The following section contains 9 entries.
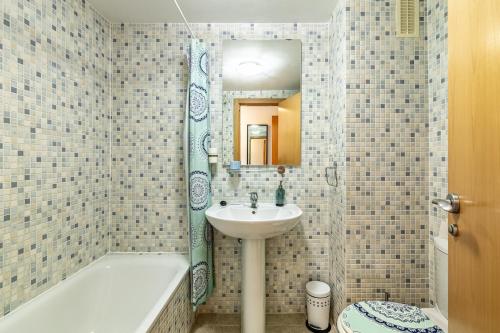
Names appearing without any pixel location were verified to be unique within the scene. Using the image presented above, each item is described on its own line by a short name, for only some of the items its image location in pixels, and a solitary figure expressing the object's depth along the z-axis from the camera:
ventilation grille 1.46
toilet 1.05
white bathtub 1.21
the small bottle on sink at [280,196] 1.76
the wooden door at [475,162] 0.62
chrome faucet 1.73
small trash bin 1.64
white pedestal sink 1.37
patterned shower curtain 1.64
